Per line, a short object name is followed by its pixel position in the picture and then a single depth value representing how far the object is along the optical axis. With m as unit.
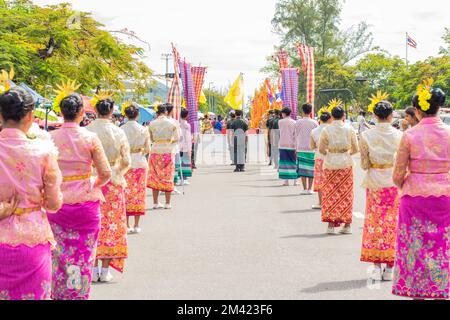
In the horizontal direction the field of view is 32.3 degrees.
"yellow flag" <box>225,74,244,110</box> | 32.34
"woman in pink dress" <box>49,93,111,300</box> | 6.25
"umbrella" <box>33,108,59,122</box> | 24.53
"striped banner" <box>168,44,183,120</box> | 18.78
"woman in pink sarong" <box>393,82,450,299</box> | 6.11
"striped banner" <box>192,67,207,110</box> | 24.42
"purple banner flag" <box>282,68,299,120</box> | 23.59
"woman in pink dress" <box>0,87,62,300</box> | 4.65
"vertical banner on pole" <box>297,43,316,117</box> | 20.70
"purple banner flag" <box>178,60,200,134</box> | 21.09
